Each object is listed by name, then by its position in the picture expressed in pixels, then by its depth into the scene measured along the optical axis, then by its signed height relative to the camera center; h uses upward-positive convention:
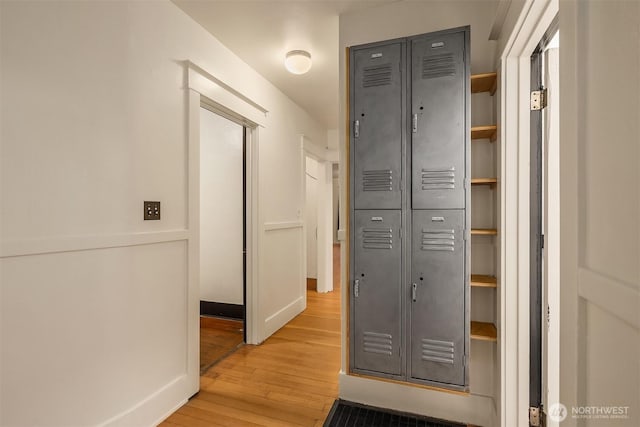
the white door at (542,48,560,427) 1.57 -0.13
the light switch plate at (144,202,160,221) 1.83 +0.01
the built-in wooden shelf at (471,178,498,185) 1.75 +0.17
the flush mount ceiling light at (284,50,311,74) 2.54 +1.20
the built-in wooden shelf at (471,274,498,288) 1.75 -0.39
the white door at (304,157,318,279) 5.64 -0.02
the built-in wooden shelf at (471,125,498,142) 1.73 +0.45
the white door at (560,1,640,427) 0.58 +0.00
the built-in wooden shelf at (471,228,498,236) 1.75 -0.11
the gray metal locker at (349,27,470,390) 1.76 +0.02
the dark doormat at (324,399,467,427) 1.88 -1.24
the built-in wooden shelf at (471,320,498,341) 1.75 -0.67
